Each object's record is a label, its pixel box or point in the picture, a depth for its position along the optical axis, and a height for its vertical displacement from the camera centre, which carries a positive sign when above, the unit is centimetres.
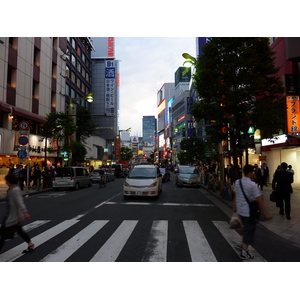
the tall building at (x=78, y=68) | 4178 +1835
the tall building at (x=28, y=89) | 2245 +811
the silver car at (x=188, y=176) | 2072 -116
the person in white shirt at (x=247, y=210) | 469 -92
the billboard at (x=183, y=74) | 9544 +3486
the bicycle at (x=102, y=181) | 2080 -155
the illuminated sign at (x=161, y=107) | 13712 +3311
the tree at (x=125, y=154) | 10131 +366
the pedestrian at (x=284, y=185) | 817 -74
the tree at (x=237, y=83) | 1167 +394
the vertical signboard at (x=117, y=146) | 7169 +488
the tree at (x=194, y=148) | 4872 +298
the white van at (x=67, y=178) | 1819 -113
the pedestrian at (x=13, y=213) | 477 -100
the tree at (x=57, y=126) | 2134 +331
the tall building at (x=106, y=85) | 6156 +2060
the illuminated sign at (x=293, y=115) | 1522 +299
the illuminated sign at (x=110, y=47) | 7400 +3529
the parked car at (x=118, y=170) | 3816 -110
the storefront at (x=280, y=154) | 1845 +73
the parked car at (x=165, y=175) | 2684 -140
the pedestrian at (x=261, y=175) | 1619 -79
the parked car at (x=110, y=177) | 2842 -165
